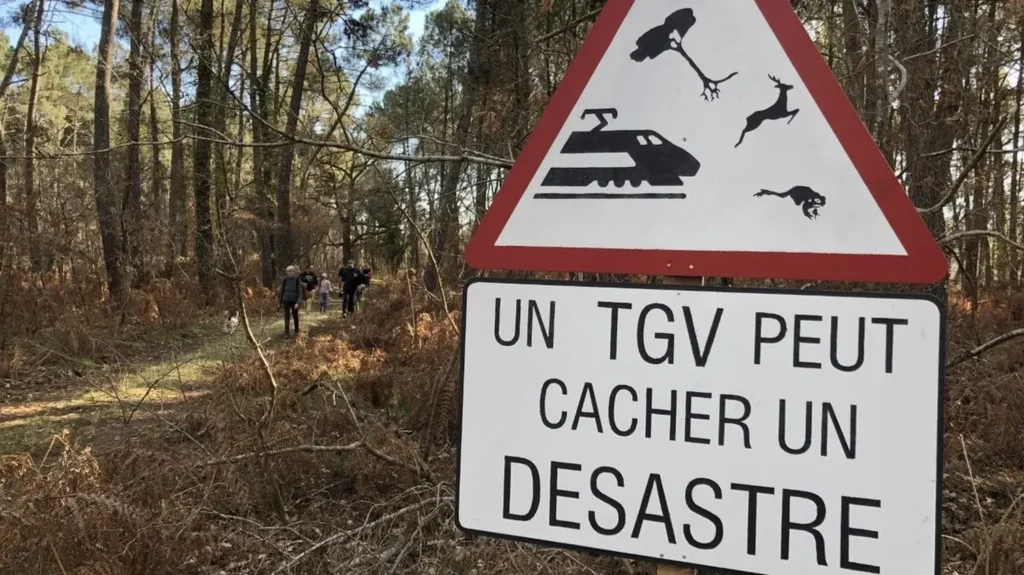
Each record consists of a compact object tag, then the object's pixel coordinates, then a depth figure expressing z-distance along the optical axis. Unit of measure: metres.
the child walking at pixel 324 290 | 17.09
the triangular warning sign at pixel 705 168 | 1.15
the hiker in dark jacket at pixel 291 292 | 12.24
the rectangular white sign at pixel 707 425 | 1.06
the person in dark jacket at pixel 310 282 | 15.22
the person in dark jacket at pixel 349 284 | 15.62
